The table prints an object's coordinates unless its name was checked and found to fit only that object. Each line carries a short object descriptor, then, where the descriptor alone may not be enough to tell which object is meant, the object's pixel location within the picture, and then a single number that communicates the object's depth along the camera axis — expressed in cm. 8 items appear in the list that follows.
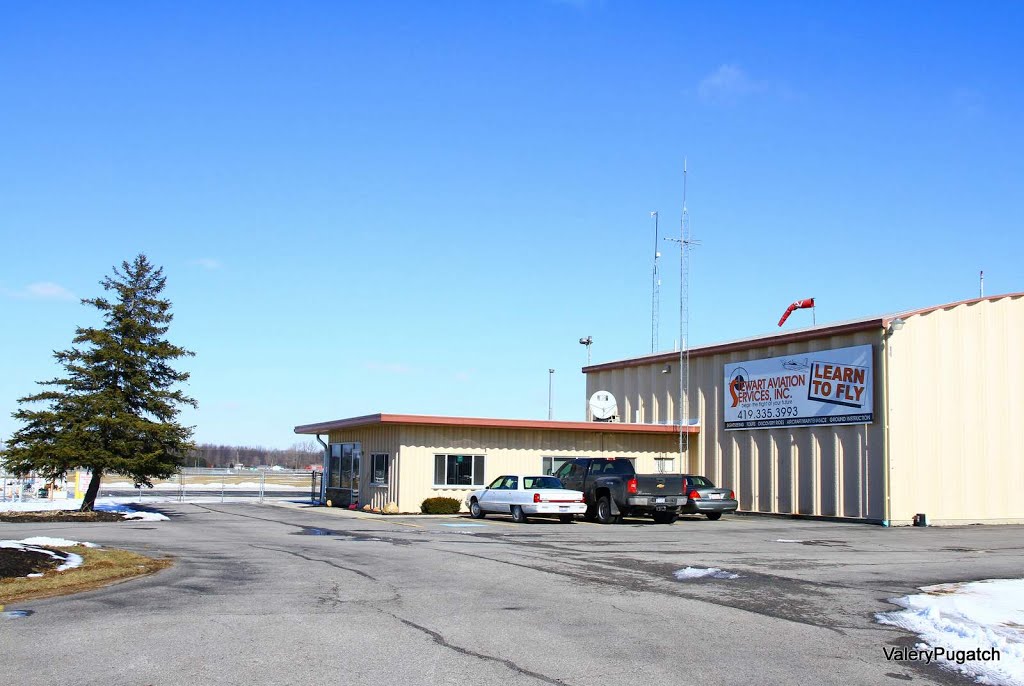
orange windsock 4272
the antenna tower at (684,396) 3662
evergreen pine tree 2727
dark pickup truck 2734
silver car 3005
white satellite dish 3981
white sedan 2723
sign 2964
